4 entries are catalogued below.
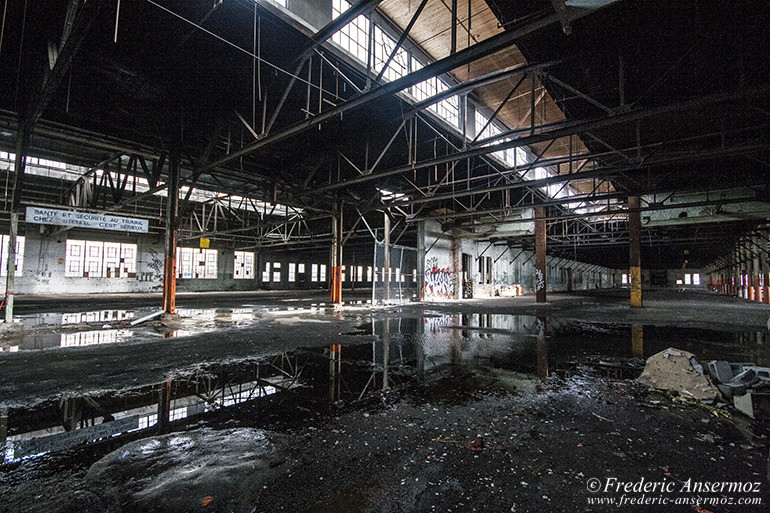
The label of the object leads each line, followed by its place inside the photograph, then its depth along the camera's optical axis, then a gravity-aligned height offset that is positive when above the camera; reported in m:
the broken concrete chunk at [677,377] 4.08 -1.44
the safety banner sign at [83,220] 9.84 +1.74
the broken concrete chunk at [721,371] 4.34 -1.37
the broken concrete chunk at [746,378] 4.13 -1.38
